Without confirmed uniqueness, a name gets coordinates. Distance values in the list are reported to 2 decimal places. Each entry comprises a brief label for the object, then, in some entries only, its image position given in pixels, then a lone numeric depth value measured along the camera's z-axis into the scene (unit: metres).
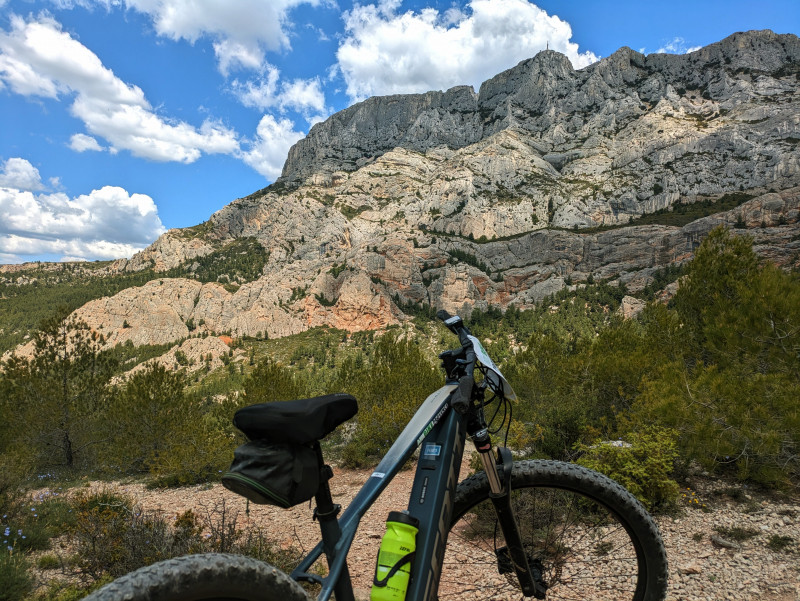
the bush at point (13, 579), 3.69
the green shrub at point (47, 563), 4.89
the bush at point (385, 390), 13.17
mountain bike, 1.40
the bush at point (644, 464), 4.67
